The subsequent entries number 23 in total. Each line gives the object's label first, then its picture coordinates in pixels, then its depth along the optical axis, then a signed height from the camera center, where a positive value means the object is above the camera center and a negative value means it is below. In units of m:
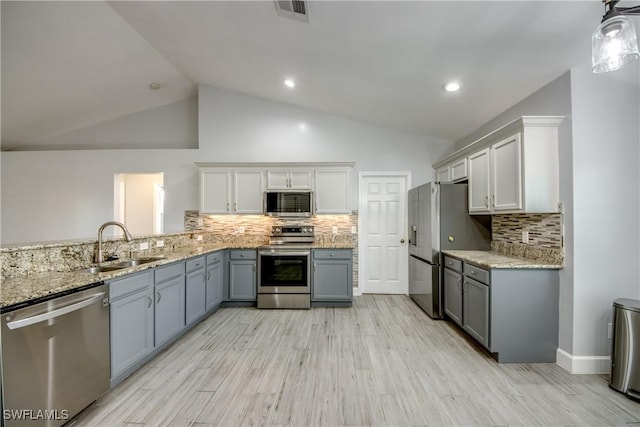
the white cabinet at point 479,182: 3.09 +0.42
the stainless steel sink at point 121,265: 2.34 -0.46
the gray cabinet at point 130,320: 2.05 -0.84
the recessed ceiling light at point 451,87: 3.00 +1.45
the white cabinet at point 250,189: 4.46 +0.45
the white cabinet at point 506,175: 2.61 +0.43
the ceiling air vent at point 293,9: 2.31 +1.80
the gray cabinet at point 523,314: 2.50 -0.88
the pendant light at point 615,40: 1.30 +0.86
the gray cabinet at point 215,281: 3.62 -0.89
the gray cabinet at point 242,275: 4.08 -0.87
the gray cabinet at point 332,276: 4.07 -0.88
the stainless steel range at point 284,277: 4.02 -0.89
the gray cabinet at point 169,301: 2.58 -0.86
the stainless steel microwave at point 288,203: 4.34 +0.22
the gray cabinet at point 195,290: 3.12 -0.88
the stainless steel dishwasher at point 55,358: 1.42 -0.83
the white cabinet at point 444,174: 4.15 +0.69
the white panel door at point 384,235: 4.74 -0.31
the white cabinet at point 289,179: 4.41 +0.61
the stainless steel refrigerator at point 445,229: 3.54 -0.16
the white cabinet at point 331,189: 4.39 +0.45
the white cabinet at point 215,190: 4.48 +0.43
